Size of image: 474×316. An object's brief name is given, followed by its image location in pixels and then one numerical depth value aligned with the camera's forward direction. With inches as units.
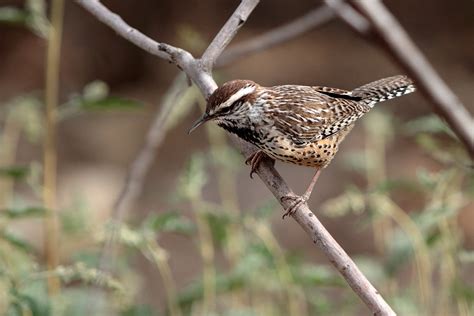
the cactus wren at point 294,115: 198.7
